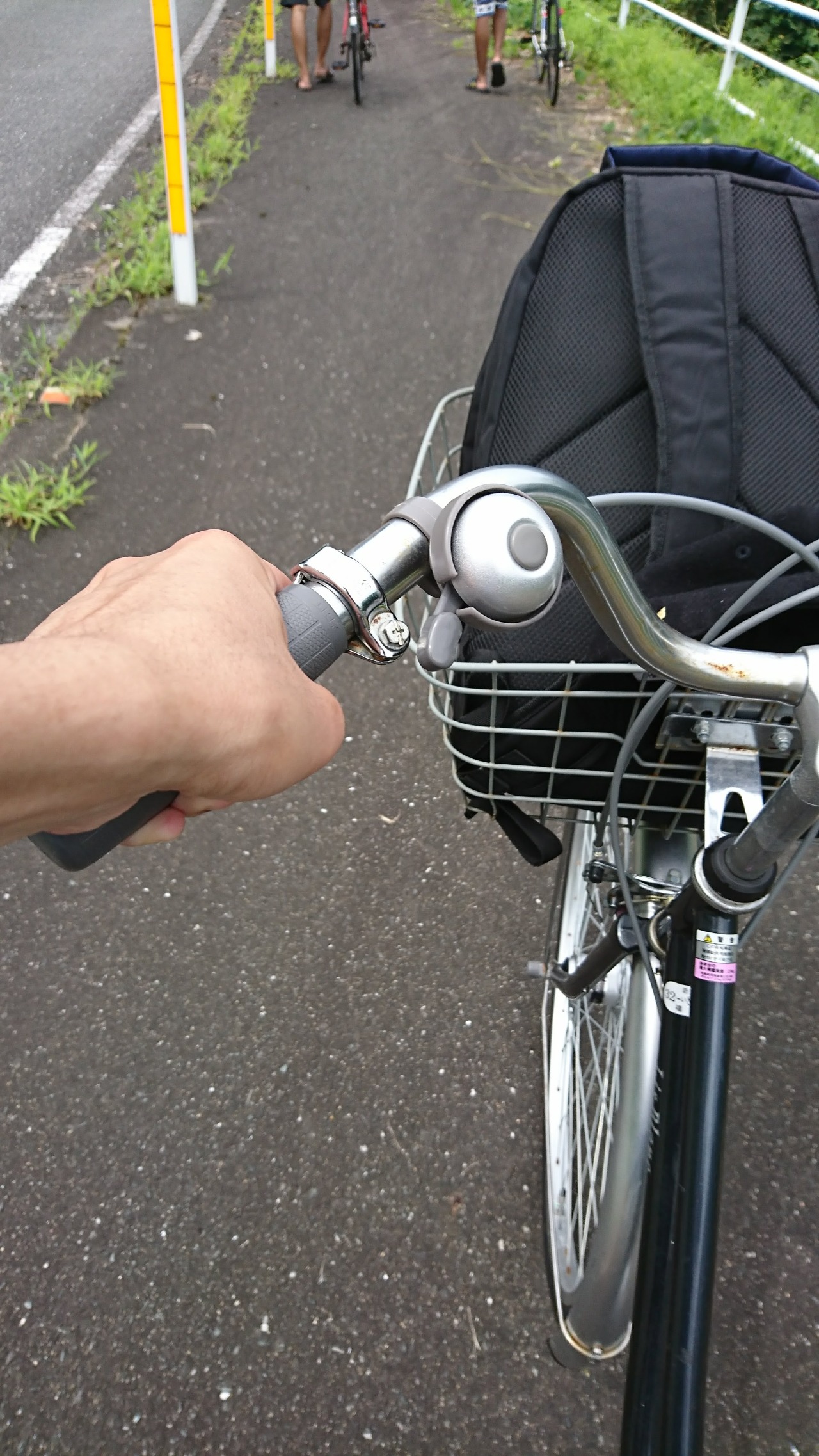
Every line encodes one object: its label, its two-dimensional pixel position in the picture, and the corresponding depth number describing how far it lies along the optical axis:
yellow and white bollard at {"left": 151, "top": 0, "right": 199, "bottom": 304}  3.69
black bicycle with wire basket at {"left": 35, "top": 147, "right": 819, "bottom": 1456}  0.65
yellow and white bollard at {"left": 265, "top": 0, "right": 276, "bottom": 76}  7.10
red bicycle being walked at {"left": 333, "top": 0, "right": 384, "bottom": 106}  7.12
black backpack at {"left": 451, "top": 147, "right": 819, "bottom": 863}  1.22
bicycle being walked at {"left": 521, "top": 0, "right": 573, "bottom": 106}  7.33
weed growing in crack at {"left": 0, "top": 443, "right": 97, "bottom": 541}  3.28
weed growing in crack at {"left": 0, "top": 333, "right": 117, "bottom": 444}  3.79
